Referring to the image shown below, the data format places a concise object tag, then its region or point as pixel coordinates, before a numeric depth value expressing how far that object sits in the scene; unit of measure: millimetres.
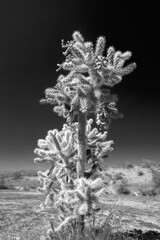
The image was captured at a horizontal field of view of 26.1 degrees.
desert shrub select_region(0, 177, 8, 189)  20788
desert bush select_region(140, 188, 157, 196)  19500
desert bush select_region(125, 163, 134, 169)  29038
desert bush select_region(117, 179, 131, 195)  20395
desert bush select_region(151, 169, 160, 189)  21684
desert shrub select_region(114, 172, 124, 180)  24745
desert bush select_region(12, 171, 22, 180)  30480
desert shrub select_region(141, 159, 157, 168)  28714
